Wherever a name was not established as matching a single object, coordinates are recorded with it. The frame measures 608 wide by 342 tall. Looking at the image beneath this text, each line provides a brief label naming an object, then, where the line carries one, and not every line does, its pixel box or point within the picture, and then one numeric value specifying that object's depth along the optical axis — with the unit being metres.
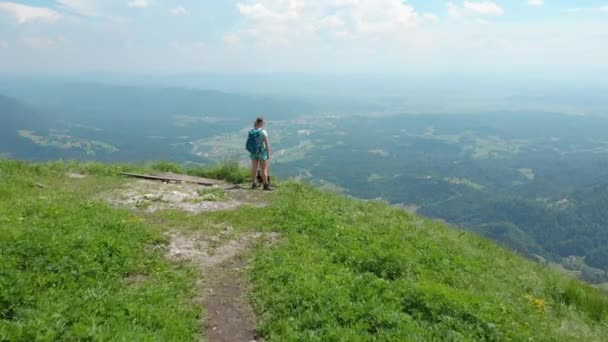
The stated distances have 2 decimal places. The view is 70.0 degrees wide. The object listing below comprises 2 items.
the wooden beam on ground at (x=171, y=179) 18.48
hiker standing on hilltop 16.53
